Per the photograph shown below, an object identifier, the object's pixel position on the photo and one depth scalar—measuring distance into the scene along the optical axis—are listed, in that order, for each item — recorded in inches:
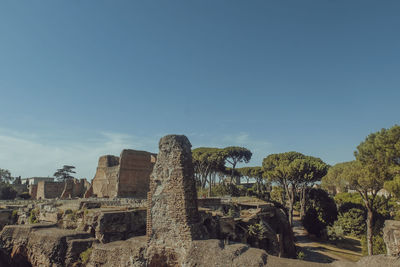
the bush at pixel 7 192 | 1384.1
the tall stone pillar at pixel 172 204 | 205.4
